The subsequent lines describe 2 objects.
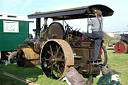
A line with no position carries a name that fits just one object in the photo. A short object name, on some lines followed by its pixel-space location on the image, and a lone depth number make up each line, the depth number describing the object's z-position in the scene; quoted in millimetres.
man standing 3529
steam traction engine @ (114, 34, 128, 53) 10261
